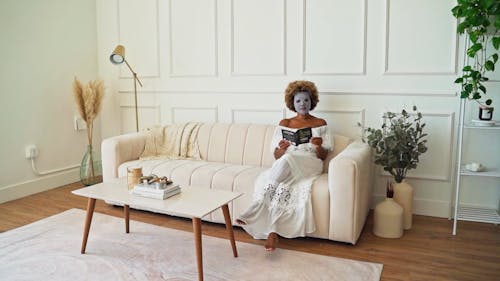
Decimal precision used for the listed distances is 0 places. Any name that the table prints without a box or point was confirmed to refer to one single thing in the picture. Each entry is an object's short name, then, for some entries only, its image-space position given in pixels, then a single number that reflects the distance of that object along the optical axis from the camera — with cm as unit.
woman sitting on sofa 271
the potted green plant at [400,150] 293
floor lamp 402
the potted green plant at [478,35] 255
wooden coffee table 219
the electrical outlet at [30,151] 400
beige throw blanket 373
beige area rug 233
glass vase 435
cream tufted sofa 264
